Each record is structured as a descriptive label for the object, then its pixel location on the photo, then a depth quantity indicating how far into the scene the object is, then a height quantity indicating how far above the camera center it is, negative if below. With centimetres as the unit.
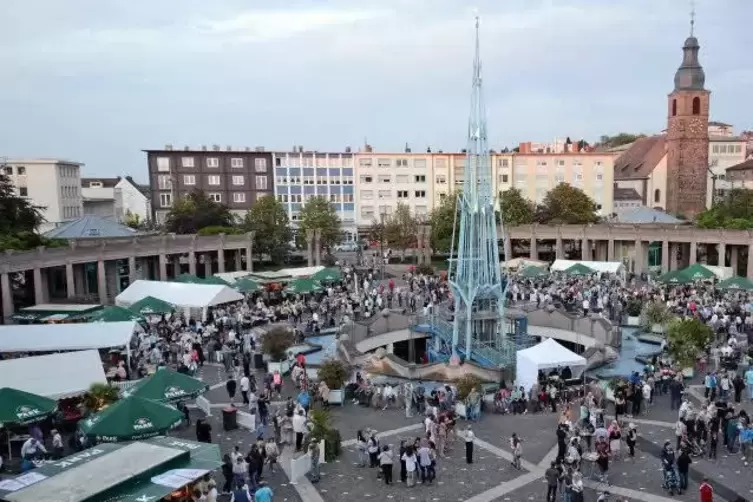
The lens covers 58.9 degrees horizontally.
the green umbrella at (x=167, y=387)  1752 -483
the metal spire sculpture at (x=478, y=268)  2633 -272
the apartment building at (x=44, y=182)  7975 +324
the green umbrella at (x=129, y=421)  1474 -485
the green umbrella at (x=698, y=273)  3791 -438
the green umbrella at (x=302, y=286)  3688 -462
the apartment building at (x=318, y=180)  8550 +307
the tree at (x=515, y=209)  6719 -96
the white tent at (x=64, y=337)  2347 -461
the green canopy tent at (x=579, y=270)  4319 -463
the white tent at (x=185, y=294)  3312 -451
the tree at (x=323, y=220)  6712 -174
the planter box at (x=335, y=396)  2133 -617
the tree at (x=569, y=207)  6700 -84
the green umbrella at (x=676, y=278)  3812 -468
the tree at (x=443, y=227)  6556 -254
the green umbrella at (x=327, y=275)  4140 -450
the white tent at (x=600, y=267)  4434 -463
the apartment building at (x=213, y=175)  8406 +383
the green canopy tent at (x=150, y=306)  3011 -453
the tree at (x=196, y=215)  6481 -92
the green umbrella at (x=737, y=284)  3466 -460
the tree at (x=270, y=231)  6469 -264
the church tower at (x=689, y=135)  7606 +715
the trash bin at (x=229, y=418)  1888 -603
